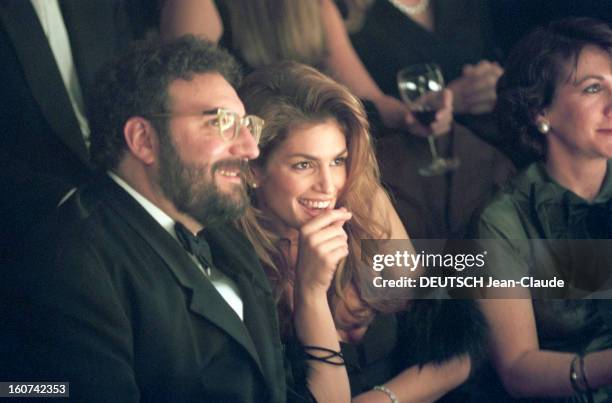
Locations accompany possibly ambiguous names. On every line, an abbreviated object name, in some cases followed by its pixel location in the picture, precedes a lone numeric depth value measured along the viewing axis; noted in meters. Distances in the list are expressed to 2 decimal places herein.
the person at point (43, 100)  4.27
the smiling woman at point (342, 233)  4.32
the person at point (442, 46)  4.67
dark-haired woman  4.53
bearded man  3.76
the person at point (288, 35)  4.44
